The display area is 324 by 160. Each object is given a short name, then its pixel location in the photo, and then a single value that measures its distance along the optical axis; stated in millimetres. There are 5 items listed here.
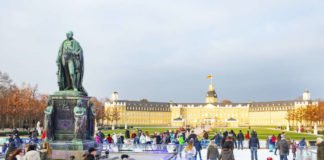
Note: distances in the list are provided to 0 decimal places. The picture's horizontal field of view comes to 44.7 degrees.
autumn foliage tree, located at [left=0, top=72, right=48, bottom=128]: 66188
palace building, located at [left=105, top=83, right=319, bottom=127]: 187400
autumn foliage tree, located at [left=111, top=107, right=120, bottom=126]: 135912
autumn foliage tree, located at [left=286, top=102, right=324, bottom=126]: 97350
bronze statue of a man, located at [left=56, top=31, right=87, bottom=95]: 16750
